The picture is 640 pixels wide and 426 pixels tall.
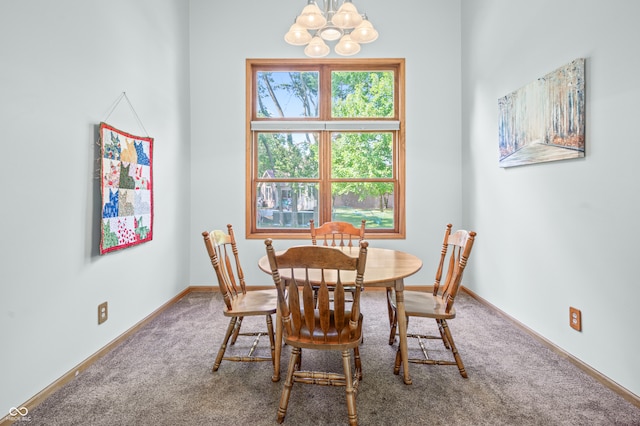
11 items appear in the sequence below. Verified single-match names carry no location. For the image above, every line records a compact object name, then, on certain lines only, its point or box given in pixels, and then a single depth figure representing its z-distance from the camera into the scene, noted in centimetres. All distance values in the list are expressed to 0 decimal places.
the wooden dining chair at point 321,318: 138
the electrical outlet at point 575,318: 203
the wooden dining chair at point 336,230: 277
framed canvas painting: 200
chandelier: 204
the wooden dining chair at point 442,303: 183
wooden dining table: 170
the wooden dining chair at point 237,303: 191
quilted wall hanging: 217
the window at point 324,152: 378
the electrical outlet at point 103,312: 217
